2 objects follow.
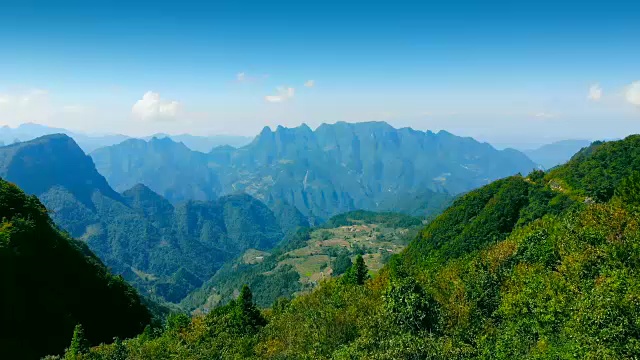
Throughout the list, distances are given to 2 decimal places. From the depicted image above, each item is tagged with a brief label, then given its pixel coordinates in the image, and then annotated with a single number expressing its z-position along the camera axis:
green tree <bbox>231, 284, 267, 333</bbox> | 48.99
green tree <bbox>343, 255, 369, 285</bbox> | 68.06
